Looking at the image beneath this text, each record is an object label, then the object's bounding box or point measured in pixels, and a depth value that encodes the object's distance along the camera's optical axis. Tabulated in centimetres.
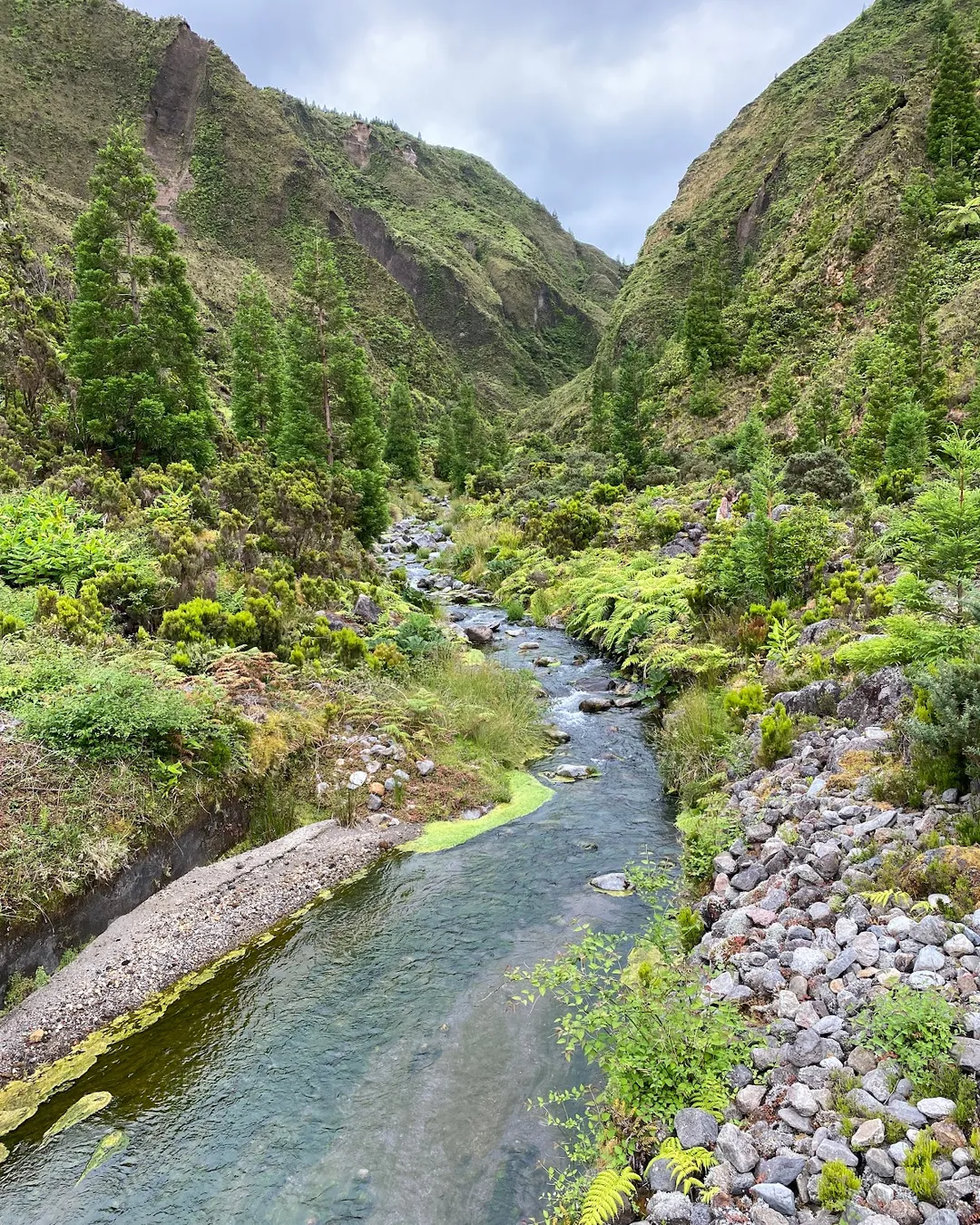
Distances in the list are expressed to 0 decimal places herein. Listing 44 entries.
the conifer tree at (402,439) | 4819
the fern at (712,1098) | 410
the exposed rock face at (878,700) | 760
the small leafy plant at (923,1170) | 308
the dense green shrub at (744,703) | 977
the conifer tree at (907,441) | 1680
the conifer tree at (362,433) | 2472
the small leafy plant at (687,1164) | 368
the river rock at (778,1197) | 335
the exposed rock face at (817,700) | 869
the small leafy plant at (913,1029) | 368
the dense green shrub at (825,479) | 1750
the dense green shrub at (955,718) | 545
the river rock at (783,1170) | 348
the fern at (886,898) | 495
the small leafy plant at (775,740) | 840
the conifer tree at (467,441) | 5019
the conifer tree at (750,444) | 2370
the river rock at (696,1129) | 396
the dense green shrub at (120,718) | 749
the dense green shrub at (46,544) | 1104
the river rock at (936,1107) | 340
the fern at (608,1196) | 378
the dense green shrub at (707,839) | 711
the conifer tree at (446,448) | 5231
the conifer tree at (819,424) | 2423
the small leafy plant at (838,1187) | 321
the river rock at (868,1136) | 342
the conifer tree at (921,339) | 2247
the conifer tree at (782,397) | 3300
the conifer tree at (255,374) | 3331
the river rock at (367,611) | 1502
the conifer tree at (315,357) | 2498
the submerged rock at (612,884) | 786
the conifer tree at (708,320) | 4222
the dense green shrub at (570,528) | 2653
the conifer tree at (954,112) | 3569
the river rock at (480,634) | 1898
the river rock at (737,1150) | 364
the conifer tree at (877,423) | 2023
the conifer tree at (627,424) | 3369
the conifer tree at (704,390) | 3959
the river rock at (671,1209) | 353
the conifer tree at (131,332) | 1666
